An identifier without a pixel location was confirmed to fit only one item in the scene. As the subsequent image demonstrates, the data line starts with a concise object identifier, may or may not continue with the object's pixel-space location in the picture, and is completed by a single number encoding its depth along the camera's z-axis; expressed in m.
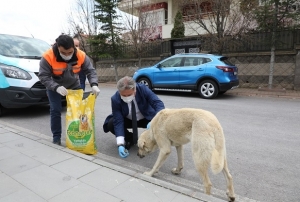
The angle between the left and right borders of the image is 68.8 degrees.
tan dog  2.20
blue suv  8.23
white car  5.14
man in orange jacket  3.29
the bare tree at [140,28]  13.85
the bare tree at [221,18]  10.09
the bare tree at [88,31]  16.09
